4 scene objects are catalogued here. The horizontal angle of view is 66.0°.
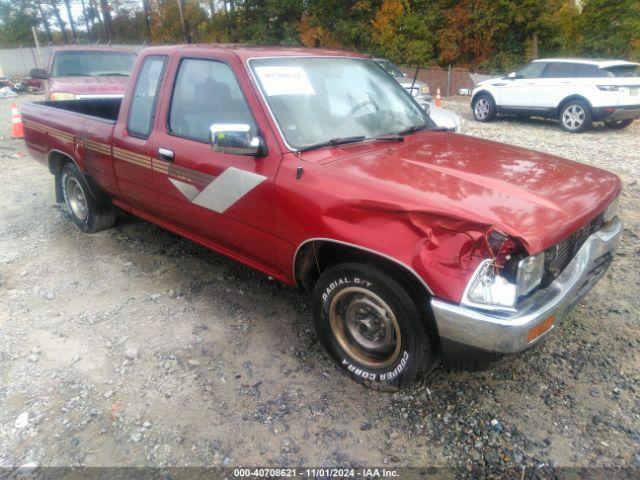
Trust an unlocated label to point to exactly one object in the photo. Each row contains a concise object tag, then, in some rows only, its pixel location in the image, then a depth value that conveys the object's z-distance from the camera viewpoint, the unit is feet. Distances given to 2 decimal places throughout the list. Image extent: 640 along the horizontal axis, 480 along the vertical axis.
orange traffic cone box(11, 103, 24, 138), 35.99
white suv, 34.71
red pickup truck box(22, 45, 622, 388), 7.70
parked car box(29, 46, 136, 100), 30.50
